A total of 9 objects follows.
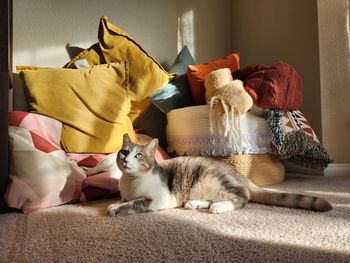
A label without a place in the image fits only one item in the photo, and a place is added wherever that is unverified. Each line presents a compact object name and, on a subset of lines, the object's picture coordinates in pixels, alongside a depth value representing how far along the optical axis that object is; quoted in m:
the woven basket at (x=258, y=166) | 1.53
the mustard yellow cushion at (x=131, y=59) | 1.70
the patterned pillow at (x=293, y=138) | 1.58
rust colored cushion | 1.80
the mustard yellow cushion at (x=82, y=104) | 1.45
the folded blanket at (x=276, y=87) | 1.56
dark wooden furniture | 1.04
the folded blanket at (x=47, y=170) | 1.08
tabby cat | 1.07
